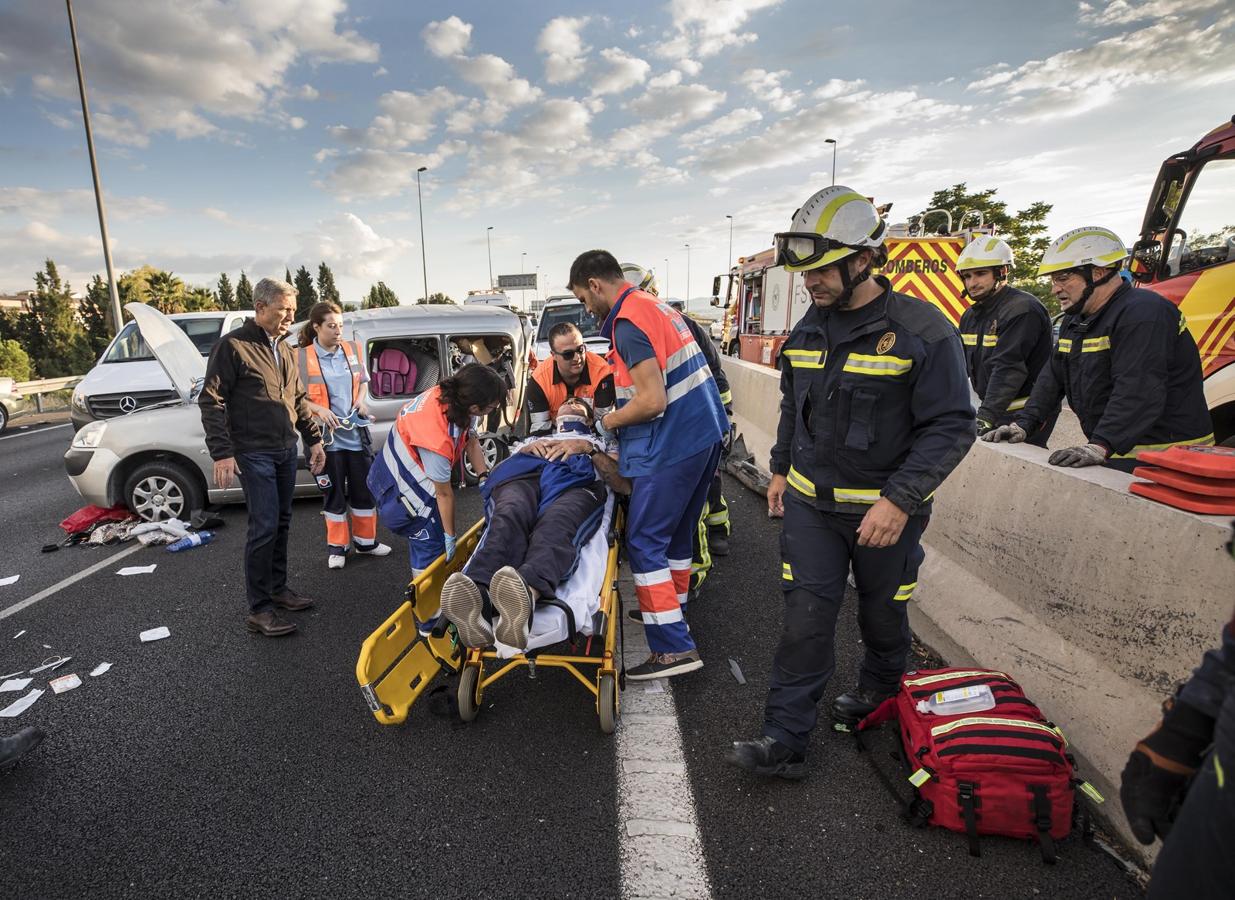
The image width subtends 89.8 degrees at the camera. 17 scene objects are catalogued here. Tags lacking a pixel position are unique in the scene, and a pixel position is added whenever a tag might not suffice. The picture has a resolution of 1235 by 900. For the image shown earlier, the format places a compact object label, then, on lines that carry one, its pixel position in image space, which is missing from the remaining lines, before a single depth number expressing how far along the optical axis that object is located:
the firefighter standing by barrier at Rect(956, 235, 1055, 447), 4.20
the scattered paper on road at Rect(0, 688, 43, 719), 2.95
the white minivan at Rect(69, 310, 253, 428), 8.20
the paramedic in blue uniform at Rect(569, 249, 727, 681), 2.97
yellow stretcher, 2.60
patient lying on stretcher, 2.45
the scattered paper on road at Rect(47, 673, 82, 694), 3.15
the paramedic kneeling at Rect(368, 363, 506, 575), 3.29
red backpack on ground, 1.97
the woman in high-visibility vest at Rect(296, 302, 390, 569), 4.84
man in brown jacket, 3.53
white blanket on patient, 2.52
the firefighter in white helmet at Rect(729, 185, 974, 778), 2.21
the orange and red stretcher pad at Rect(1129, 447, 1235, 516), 1.92
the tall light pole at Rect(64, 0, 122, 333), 13.16
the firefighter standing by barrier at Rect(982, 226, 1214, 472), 3.06
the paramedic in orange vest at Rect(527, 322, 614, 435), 4.14
